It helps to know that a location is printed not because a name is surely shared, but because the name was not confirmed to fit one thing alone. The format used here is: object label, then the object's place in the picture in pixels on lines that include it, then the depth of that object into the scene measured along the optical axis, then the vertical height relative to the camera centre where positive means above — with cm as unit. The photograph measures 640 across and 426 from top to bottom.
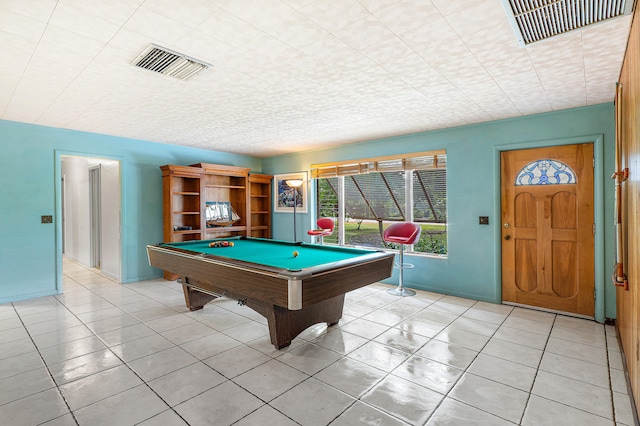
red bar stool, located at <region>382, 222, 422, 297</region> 461 -40
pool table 233 -52
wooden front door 379 -25
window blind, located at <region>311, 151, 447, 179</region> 489 +79
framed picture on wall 666 +39
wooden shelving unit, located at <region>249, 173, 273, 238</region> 716 +14
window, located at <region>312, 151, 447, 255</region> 506 +23
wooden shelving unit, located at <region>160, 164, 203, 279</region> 565 +19
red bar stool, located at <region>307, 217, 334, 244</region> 564 -29
